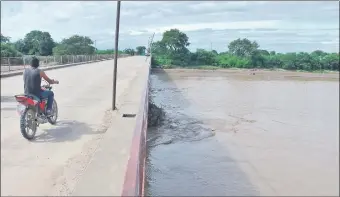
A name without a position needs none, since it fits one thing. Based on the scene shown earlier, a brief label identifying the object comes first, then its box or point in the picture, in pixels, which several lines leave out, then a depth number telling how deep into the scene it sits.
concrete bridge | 3.50
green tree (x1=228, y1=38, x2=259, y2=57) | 62.00
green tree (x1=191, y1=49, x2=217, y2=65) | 72.03
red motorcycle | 4.66
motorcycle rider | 4.44
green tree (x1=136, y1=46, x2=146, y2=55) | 93.34
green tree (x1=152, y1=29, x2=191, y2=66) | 67.81
